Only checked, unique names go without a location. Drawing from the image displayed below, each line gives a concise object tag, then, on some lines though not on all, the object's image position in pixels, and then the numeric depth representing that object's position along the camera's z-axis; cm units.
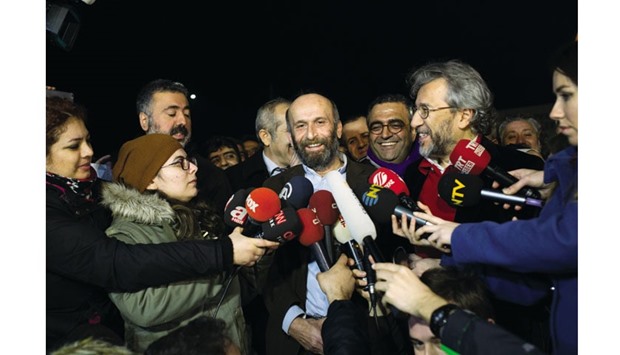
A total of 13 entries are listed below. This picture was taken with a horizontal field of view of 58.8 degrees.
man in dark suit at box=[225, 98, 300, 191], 375
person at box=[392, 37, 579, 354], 134
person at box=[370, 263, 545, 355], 129
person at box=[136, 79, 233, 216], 350
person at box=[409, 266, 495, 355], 165
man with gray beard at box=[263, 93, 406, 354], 233
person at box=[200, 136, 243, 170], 476
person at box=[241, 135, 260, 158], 541
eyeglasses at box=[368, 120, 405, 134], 378
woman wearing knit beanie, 195
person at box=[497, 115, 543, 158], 471
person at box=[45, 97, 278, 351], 180
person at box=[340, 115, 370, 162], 470
